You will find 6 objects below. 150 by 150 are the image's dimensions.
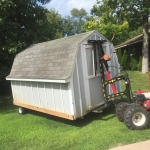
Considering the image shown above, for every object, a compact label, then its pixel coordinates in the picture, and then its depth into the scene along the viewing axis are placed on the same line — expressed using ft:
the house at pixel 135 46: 71.26
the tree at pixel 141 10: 53.52
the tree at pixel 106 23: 87.45
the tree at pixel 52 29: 38.78
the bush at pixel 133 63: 67.62
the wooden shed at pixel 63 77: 18.31
